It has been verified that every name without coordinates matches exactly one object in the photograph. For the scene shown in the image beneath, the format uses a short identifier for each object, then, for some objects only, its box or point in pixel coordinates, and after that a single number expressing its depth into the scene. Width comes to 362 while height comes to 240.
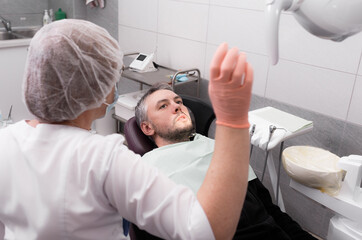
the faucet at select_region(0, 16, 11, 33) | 3.38
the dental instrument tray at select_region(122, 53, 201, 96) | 2.60
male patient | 1.53
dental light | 0.81
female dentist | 0.78
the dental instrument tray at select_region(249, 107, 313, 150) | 1.82
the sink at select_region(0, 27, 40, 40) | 3.41
